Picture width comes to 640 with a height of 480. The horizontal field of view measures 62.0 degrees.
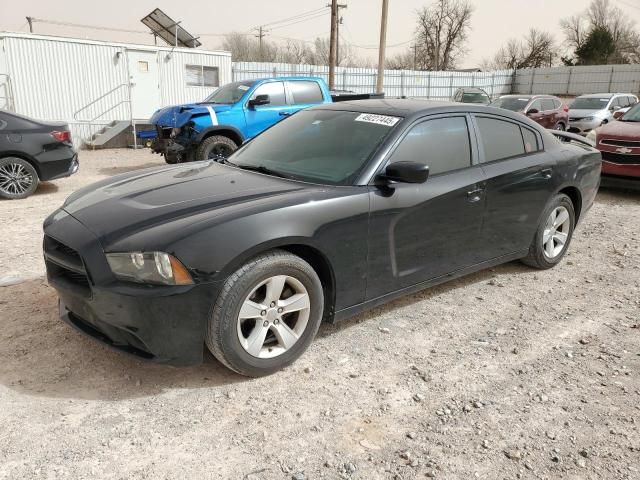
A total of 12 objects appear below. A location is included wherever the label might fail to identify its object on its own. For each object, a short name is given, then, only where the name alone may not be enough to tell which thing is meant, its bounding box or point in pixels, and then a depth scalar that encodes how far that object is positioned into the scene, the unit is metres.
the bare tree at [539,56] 60.22
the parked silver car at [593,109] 17.20
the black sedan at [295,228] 2.74
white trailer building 13.71
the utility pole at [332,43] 19.61
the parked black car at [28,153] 7.92
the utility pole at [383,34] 18.88
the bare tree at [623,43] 52.78
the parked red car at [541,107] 15.45
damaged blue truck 9.61
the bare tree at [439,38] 60.47
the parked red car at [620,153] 8.29
